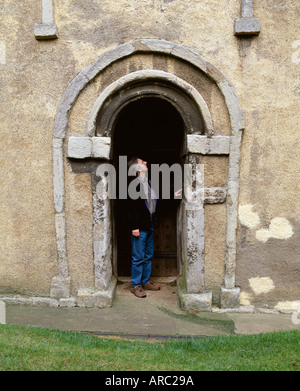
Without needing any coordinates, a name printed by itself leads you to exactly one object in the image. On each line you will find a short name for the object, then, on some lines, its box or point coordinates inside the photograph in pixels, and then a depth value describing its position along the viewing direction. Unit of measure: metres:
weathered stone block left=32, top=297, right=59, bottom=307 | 4.57
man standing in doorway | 4.99
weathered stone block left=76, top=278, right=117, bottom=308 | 4.54
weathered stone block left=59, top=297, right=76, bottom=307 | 4.54
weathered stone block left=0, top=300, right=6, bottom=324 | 4.15
